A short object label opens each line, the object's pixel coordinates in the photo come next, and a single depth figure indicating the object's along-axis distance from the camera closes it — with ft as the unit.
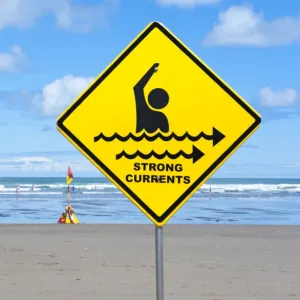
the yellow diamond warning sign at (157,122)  11.35
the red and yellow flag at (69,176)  76.24
